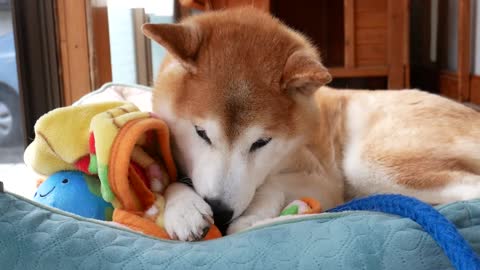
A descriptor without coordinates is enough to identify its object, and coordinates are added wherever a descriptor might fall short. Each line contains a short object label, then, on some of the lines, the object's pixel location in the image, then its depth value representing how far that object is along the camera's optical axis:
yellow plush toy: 1.11
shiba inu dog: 1.24
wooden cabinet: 3.44
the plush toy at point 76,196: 1.17
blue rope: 0.84
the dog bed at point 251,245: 0.89
